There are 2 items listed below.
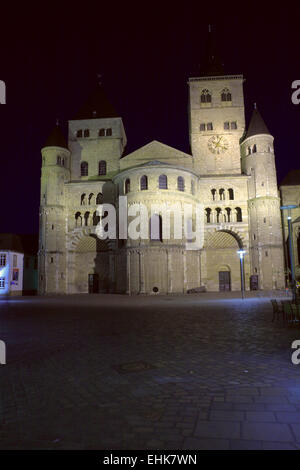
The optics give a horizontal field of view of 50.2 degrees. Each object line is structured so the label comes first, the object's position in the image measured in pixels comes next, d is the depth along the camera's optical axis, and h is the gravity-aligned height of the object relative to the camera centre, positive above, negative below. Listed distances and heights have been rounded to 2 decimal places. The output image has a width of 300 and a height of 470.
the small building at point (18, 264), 45.72 +2.13
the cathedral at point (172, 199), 35.94 +9.43
